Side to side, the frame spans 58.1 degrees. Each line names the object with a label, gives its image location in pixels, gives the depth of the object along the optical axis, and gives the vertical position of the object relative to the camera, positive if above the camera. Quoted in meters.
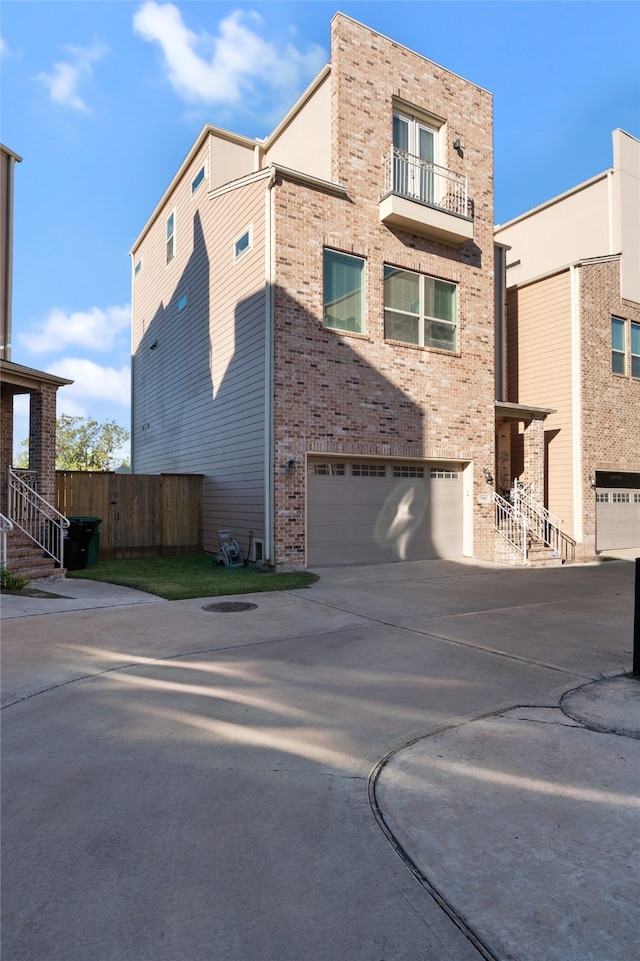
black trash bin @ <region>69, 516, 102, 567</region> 12.23 -1.02
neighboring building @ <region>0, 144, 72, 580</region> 11.18 +0.43
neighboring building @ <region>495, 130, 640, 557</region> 16.95 +4.16
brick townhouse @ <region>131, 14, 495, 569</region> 11.81 +3.94
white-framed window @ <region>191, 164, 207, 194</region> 15.97 +8.91
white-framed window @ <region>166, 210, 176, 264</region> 18.56 +8.42
